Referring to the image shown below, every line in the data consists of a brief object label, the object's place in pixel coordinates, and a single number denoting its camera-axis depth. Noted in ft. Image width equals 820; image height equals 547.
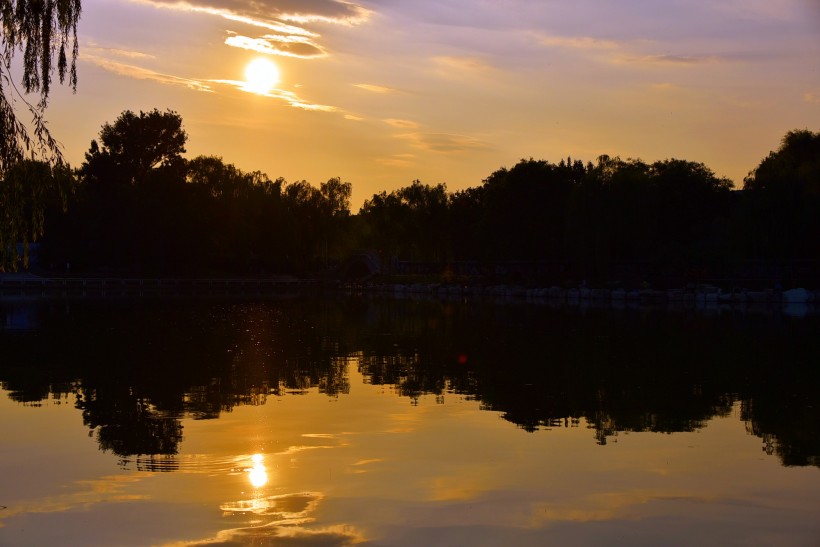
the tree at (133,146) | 409.08
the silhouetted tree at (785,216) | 227.40
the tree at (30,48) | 45.96
